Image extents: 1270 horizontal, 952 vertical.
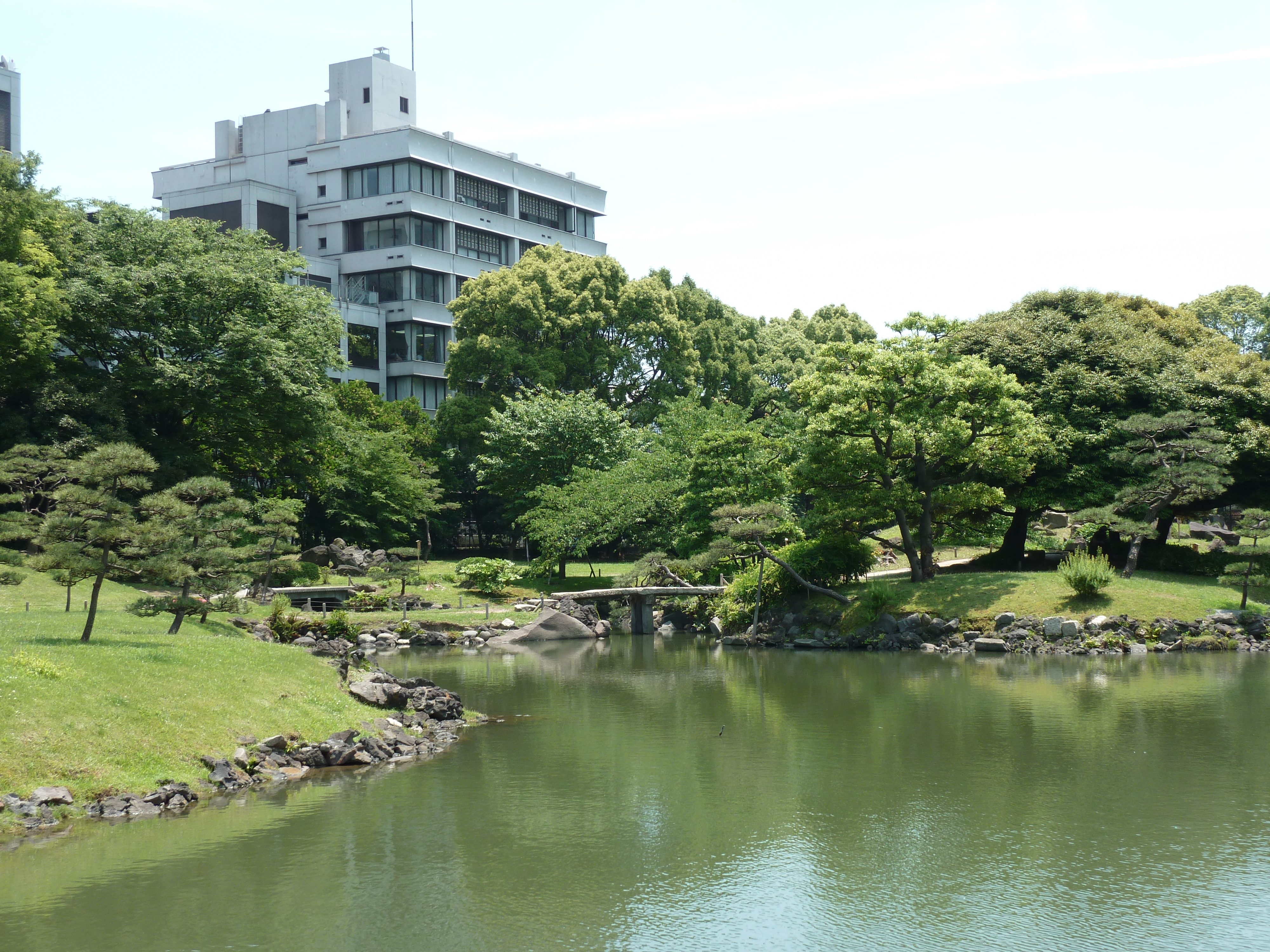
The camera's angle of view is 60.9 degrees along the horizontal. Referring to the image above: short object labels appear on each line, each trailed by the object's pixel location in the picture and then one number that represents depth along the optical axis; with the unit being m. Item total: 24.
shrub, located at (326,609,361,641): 33.56
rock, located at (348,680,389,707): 20.00
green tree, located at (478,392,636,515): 49.84
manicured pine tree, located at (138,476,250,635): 19.73
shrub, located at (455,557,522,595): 44.34
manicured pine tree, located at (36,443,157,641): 18.30
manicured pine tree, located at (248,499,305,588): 33.50
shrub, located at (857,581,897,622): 35.00
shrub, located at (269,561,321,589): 42.78
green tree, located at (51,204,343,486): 37.09
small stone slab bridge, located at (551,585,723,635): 40.53
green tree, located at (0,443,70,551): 25.42
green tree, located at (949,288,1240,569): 37.91
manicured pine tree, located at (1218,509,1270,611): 32.66
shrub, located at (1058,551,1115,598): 32.78
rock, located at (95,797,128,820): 13.40
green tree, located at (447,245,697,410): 56.56
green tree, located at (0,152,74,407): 33.25
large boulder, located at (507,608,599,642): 37.81
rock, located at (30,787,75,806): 13.02
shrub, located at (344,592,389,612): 40.34
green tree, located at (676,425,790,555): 40.19
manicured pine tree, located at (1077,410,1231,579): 34.91
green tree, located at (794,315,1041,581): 35.38
